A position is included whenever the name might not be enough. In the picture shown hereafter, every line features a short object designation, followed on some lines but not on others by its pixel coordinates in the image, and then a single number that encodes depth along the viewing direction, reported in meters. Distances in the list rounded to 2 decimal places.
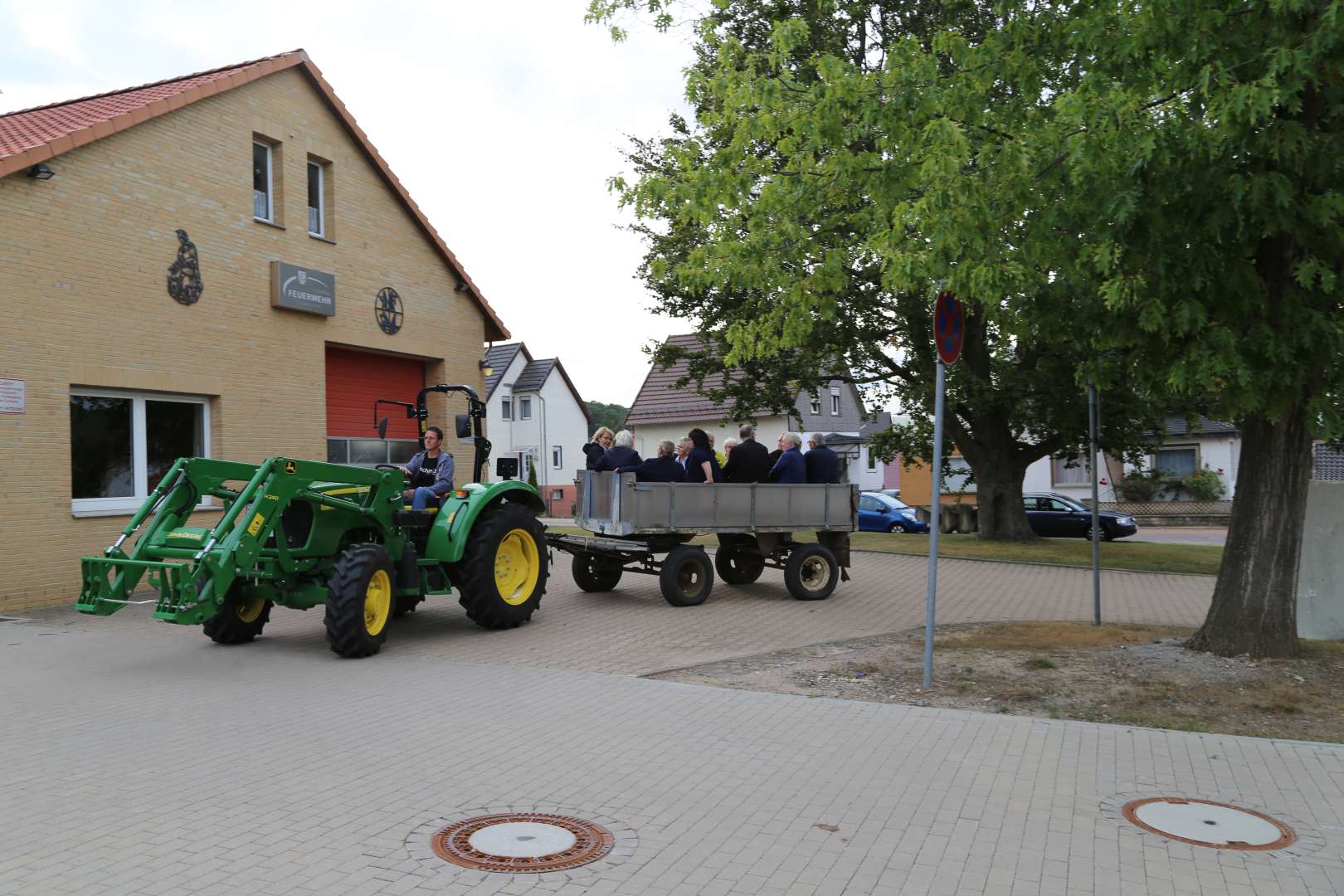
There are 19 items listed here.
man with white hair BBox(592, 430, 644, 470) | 13.05
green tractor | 8.30
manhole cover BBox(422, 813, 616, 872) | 4.34
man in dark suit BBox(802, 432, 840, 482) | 13.70
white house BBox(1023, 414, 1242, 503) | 43.78
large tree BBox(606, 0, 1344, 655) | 7.17
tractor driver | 10.60
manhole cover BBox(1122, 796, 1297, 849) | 4.61
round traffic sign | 7.95
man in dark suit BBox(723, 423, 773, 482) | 13.37
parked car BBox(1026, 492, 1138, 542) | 32.69
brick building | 12.34
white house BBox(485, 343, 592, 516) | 55.56
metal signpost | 7.81
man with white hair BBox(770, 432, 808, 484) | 13.37
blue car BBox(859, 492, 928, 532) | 33.66
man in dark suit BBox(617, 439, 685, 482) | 12.95
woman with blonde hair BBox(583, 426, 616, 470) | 13.27
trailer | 12.32
